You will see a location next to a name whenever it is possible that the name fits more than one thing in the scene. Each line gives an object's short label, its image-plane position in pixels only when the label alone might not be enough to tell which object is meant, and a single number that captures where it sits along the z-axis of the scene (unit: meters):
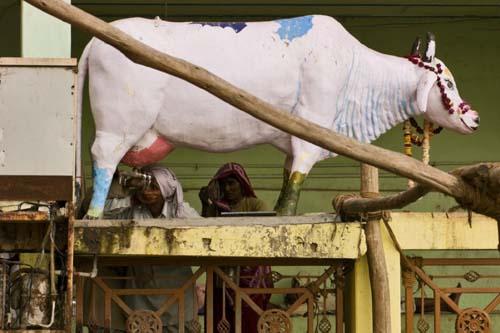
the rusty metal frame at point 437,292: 11.44
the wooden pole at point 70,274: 10.60
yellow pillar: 11.48
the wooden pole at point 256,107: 7.90
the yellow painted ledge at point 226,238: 11.14
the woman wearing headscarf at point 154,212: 11.88
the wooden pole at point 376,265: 11.15
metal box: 10.56
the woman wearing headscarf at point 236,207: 12.32
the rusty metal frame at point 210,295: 11.37
